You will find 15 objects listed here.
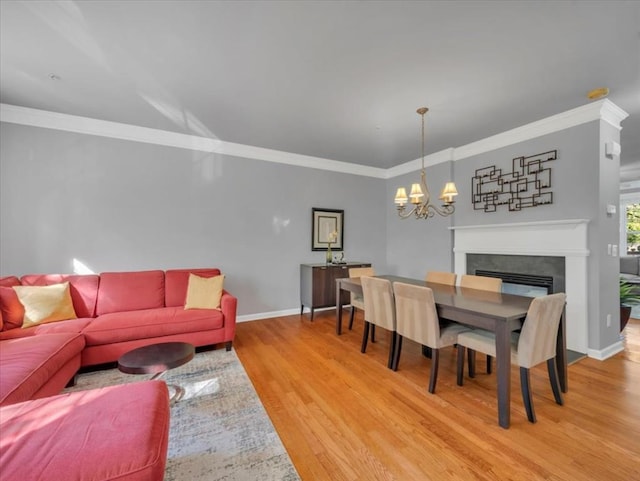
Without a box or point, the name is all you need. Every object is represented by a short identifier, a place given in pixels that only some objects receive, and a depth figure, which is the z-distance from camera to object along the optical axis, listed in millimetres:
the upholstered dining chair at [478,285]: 2549
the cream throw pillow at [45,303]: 2570
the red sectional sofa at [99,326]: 1817
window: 6492
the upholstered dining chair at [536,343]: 1863
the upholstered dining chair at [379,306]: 2711
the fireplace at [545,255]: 3017
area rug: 1509
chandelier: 2717
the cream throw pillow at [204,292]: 3141
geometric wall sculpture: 3363
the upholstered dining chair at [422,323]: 2271
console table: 4297
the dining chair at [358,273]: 3920
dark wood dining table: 1848
